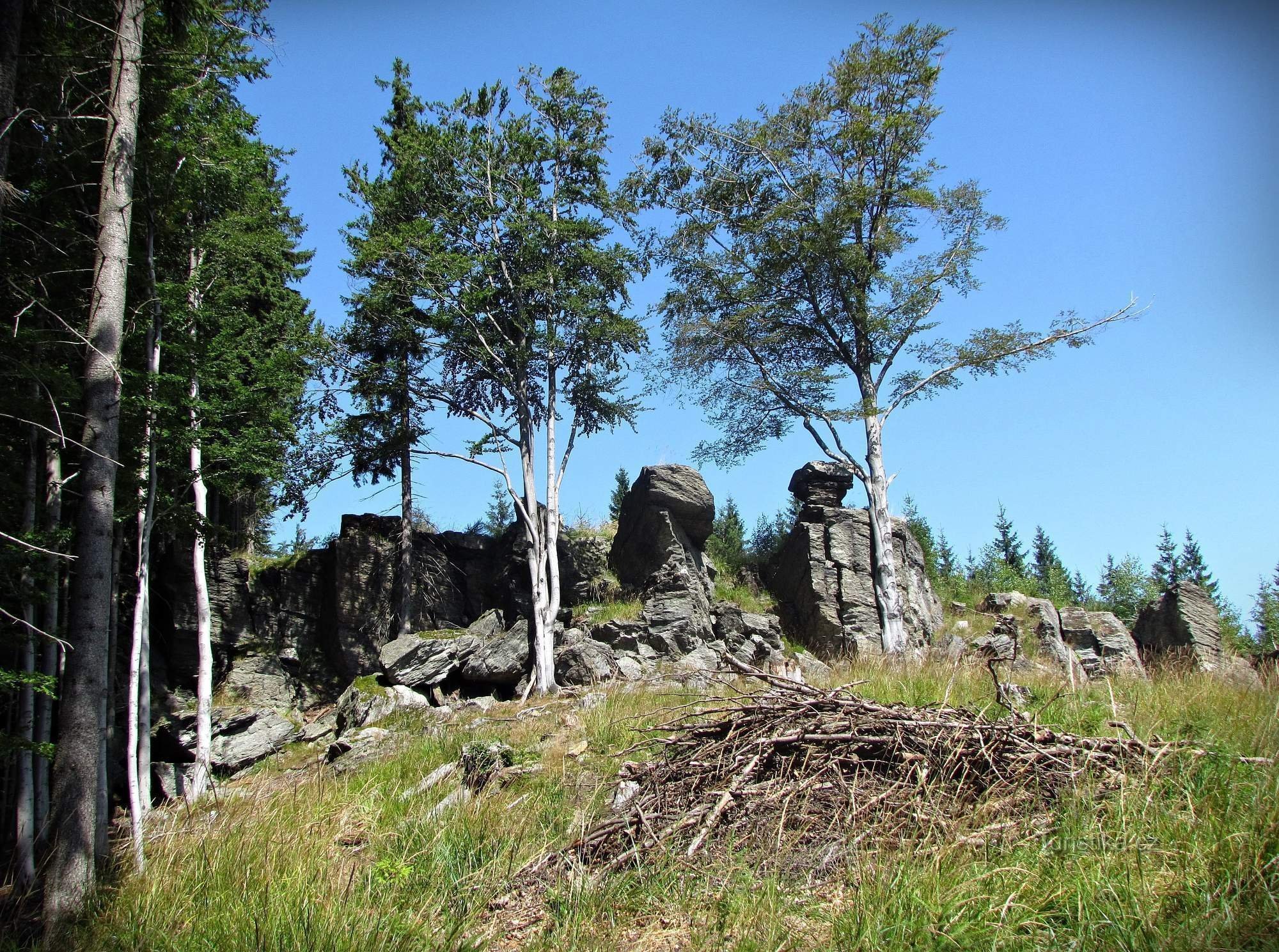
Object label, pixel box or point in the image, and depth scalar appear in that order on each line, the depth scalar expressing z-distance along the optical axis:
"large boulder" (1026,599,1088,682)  17.47
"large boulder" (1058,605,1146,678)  17.81
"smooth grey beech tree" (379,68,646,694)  19.41
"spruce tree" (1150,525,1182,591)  52.48
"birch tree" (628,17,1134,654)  20.14
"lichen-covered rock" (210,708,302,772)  13.92
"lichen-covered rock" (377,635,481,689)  16.83
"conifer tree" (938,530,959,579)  28.63
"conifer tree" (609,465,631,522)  34.09
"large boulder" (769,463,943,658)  20.77
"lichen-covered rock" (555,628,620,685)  16.64
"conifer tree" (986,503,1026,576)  61.41
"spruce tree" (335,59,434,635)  19.06
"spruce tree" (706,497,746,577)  25.39
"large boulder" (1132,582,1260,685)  15.75
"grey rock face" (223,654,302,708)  17.17
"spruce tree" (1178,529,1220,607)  54.25
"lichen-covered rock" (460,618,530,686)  17.50
